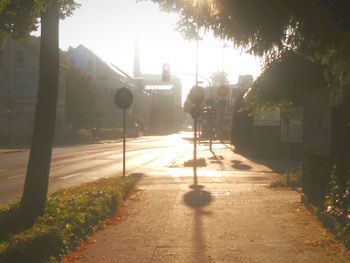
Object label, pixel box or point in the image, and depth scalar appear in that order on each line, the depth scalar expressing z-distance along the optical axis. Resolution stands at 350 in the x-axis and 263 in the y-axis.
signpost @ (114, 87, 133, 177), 20.73
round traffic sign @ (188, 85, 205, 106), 27.19
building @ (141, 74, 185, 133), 133.75
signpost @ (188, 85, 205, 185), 27.18
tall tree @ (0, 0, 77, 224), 10.67
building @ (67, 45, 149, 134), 104.56
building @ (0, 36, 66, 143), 68.31
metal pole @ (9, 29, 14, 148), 52.49
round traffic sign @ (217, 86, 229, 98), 41.38
